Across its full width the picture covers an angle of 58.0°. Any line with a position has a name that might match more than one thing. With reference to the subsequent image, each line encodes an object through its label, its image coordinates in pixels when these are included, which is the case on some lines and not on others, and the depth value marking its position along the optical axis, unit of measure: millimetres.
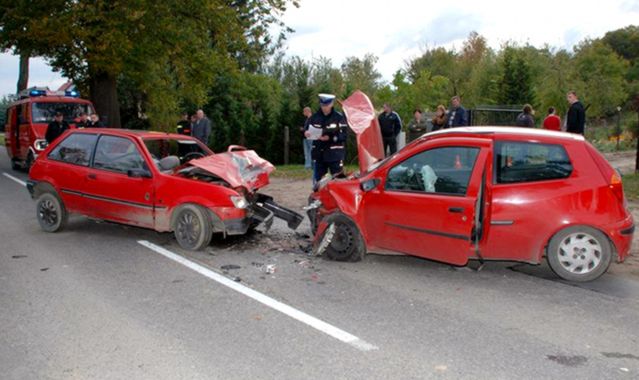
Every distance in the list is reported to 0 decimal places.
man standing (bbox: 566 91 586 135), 11734
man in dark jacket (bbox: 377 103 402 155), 14109
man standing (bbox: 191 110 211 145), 15477
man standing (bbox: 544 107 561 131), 12732
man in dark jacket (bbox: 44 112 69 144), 14641
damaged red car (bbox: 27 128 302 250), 7332
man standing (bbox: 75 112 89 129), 15203
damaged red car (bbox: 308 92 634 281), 5895
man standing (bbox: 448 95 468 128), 13398
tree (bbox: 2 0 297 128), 17500
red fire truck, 15867
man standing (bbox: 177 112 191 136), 16891
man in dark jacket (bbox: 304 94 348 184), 9406
